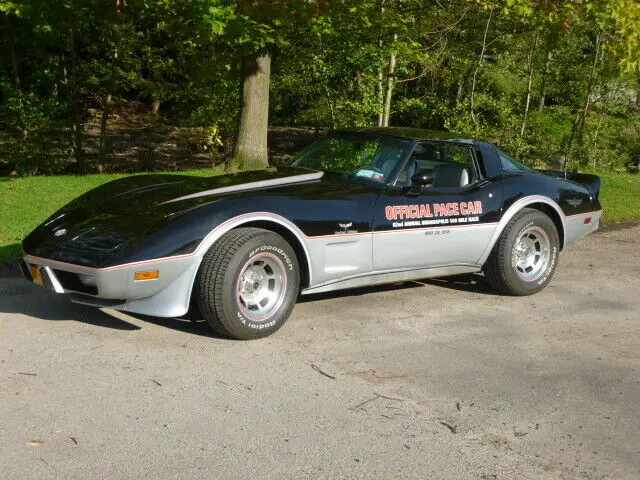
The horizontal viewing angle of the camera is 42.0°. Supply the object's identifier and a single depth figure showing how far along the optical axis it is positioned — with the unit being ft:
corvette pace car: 17.62
